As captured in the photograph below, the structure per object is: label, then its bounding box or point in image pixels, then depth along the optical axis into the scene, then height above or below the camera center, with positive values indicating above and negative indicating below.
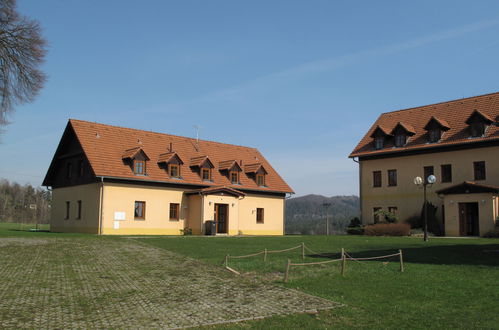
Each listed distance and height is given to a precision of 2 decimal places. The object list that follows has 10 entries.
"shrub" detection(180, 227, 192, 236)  36.09 -1.19
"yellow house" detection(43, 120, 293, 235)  33.28 +2.08
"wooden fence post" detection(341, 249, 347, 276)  14.42 -1.40
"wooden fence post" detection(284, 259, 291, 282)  13.38 -1.61
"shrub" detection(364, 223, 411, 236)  33.59 -0.84
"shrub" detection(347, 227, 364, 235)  36.76 -1.02
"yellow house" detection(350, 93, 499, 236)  33.56 +4.19
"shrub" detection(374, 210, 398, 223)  37.41 +0.12
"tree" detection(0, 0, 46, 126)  25.11 +8.46
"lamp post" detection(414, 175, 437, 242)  27.55 +2.24
